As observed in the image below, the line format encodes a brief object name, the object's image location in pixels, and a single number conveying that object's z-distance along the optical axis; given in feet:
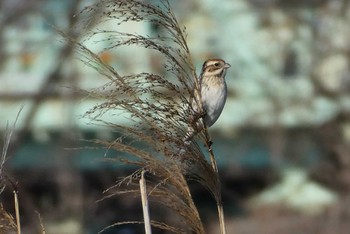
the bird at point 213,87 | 28.89
